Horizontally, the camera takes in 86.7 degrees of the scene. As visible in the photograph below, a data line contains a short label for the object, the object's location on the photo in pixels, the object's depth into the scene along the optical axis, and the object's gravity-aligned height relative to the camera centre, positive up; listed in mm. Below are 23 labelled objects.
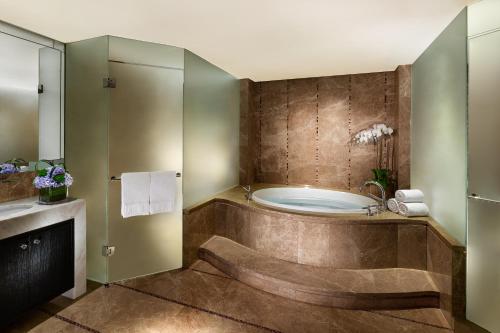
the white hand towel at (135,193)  2305 -259
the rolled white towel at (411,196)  2500 -295
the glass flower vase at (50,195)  2053 -242
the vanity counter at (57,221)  1726 -408
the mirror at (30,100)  2075 +534
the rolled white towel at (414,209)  2391 -401
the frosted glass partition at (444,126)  1798 +314
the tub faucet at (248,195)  3129 -372
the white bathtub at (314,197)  3352 -444
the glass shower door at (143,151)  2295 +122
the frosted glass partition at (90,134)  2277 +261
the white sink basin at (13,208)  1934 -337
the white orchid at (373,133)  3375 +408
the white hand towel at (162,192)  2414 -258
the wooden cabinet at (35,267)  1697 -735
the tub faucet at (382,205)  2502 -411
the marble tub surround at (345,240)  2203 -690
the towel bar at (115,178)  2291 -122
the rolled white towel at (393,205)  2559 -396
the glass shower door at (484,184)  1581 -119
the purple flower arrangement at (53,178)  1998 -109
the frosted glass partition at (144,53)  2258 +998
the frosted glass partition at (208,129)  2732 +417
